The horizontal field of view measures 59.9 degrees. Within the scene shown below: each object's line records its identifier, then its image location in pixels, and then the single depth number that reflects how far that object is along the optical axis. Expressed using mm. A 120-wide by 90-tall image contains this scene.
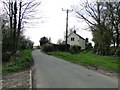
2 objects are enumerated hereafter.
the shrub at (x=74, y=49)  26956
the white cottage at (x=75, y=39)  39534
